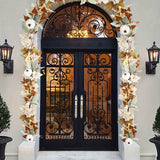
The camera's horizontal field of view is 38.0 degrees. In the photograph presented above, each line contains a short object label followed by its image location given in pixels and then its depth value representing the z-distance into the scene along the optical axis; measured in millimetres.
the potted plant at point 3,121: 3682
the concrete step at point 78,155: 4832
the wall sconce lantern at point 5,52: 4488
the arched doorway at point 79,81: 5297
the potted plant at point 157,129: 3756
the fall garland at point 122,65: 4441
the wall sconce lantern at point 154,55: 4582
